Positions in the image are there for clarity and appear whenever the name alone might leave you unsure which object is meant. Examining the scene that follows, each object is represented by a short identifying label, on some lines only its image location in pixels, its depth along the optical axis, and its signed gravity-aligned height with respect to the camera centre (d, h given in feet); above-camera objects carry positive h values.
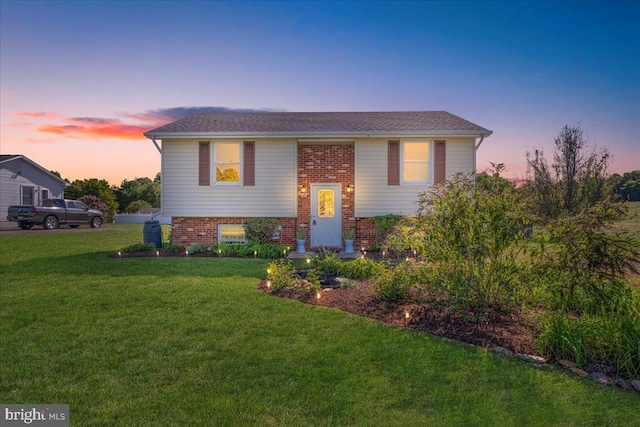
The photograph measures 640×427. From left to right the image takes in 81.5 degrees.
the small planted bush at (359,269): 24.64 -3.79
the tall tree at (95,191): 110.73 +6.41
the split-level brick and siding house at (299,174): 42.50 +4.50
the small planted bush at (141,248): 39.60 -3.81
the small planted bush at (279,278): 21.76 -3.86
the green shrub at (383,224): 41.39 -1.22
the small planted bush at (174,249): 40.30 -3.97
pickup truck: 70.64 -0.53
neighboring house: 85.50 +7.36
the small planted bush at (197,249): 39.47 -3.88
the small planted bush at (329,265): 25.75 -3.68
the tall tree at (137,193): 139.23 +7.93
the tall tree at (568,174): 44.34 +4.98
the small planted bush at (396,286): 18.38 -3.63
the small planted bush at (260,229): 42.19 -1.83
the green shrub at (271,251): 37.50 -3.88
